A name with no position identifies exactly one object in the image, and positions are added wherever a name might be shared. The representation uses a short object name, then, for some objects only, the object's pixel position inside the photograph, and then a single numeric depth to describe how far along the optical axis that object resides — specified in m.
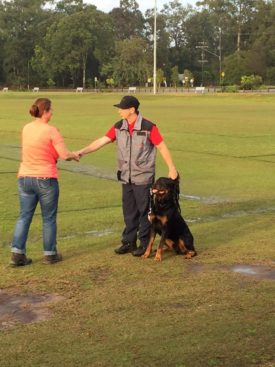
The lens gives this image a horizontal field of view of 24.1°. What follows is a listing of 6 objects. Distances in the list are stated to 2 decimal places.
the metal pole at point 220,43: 137.12
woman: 6.48
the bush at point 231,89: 80.47
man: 6.84
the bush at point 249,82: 85.69
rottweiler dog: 6.67
